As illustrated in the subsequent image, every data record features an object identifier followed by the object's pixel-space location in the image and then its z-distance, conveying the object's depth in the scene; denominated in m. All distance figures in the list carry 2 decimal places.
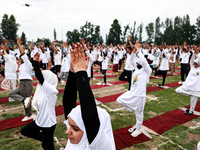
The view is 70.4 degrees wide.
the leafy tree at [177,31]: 44.62
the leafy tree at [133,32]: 69.62
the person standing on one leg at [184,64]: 9.67
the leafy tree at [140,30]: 75.12
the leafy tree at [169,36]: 51.16
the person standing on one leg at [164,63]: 8.87
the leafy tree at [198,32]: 40.17
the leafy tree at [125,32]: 61.28
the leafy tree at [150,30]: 73.12
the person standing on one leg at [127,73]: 7.70
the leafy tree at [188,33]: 39.62
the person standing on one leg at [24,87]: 4.99
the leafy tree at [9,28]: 50.56
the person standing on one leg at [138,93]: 3.86
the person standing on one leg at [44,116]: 2.85
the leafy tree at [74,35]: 63.27
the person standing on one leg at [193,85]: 4.97
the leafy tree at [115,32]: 55.12
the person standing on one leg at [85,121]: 1.04
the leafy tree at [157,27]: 71.03
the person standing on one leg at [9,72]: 6.61
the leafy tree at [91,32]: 58.94
